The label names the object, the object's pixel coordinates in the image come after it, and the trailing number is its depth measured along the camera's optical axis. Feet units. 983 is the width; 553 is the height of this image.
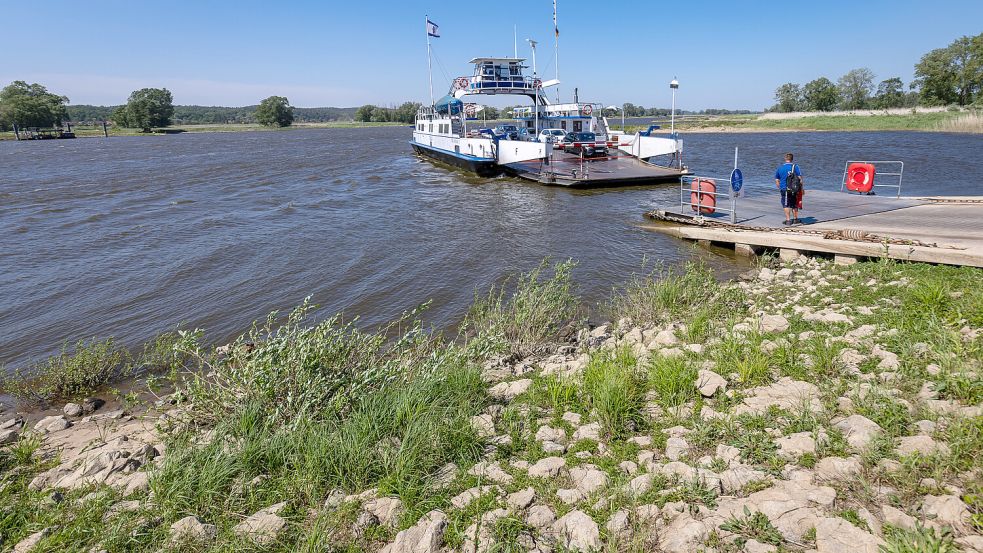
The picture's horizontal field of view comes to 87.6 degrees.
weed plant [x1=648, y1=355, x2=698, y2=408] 16.07
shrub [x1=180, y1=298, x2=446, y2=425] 16.53
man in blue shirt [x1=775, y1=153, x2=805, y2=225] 40.42
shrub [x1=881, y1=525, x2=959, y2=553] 9.00
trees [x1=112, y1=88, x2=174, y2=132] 411.75
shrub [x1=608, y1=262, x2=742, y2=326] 26.40
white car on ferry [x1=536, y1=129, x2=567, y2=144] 104.68
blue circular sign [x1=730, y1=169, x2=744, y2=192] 41.39
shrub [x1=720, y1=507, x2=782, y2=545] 10.30
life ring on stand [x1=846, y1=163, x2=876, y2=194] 51.75
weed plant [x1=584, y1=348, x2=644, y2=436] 15.15
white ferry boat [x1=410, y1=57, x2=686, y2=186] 85.40
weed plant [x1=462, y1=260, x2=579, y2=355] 24.61
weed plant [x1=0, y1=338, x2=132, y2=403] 24.24
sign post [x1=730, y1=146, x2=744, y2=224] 41.37
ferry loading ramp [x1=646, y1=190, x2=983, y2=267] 29.25
